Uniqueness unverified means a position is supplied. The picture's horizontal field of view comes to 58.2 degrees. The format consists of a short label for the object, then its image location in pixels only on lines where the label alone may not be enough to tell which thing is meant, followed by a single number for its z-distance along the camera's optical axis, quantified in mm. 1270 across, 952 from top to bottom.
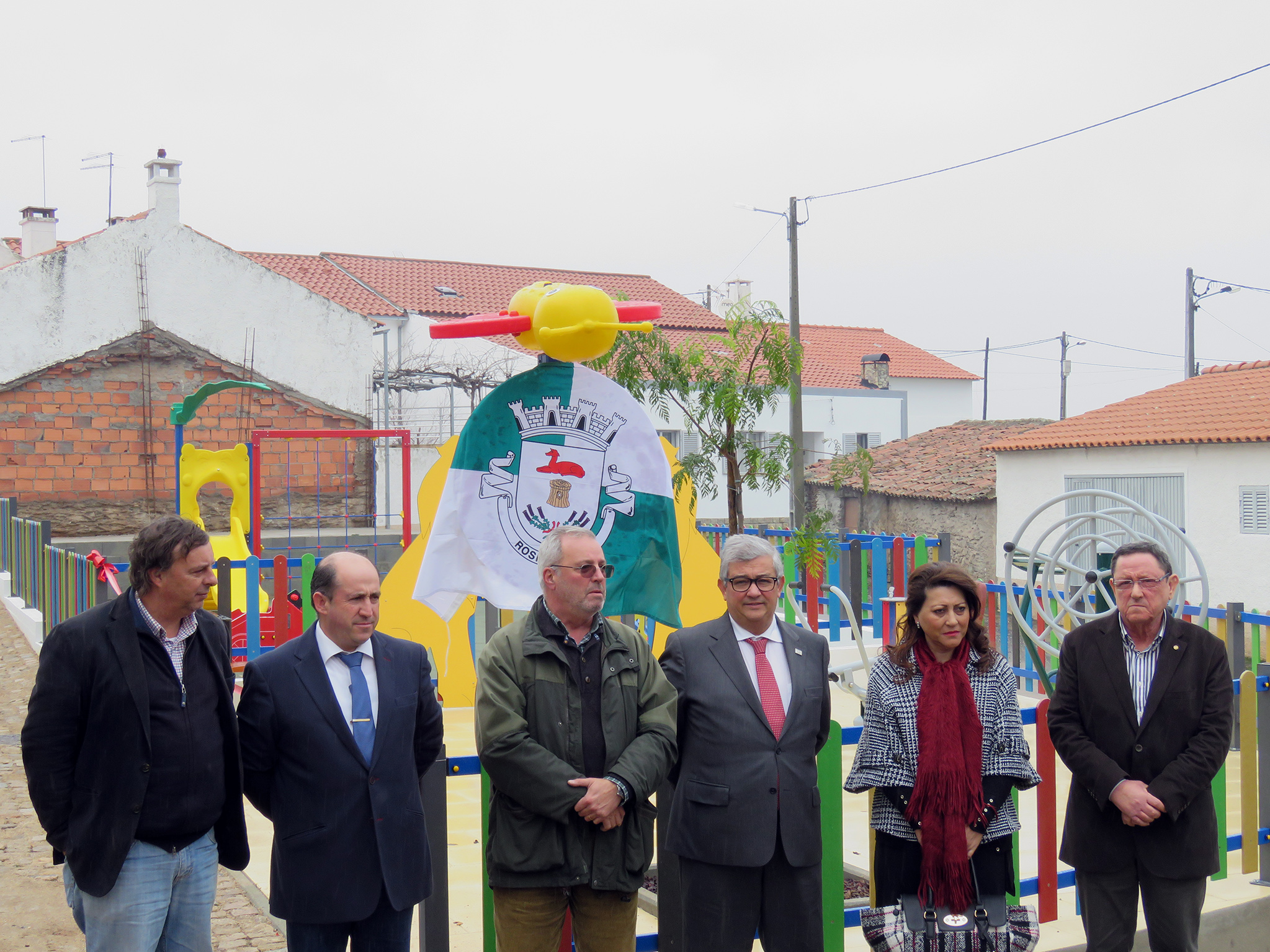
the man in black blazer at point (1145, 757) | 3570
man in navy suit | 3078
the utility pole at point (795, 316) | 22562
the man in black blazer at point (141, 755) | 2881
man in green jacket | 3182
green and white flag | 4941
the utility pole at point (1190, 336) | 30188
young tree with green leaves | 7672
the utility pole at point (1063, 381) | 49906
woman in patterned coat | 3320
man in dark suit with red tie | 3398
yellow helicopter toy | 5047
